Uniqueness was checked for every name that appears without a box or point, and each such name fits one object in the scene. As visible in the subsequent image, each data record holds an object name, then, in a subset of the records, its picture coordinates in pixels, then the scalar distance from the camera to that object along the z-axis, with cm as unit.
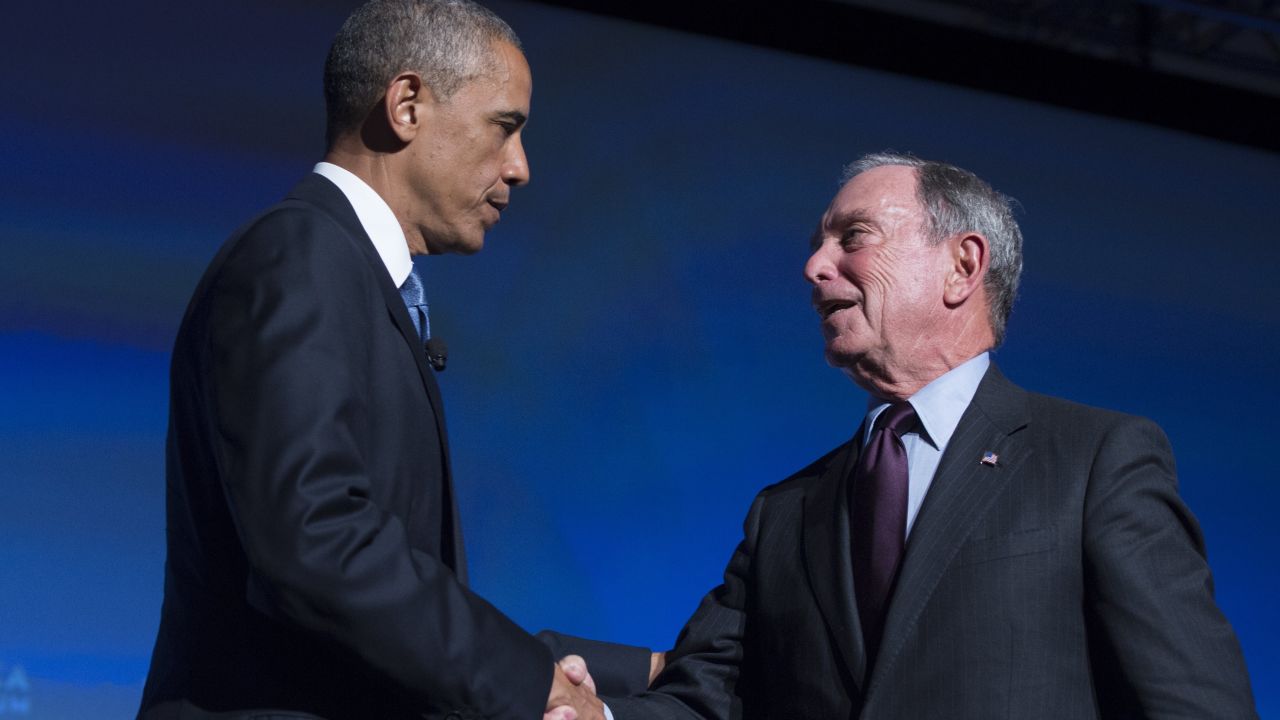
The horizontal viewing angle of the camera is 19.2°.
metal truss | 575
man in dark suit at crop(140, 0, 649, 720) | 318
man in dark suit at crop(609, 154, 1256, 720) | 346
